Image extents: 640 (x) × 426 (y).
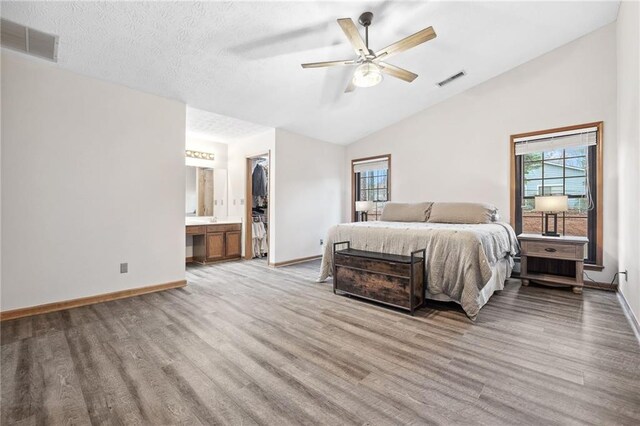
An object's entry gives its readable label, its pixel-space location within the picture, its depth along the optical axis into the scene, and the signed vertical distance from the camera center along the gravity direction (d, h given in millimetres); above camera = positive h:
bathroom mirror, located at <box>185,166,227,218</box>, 5930 +411
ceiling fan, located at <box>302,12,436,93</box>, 2357 +1435
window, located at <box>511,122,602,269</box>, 3770 +473
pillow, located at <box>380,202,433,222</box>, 4504 -17
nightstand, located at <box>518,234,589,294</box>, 3447 -653
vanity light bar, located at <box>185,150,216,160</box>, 5758 +1148
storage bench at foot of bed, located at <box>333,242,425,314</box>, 2844 -702
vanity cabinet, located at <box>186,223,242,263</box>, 5359 -599
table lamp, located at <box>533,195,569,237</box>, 3498 +76
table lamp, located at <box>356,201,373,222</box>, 5496 +95
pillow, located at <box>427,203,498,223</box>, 3957 -27
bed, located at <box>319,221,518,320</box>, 2732 -424
